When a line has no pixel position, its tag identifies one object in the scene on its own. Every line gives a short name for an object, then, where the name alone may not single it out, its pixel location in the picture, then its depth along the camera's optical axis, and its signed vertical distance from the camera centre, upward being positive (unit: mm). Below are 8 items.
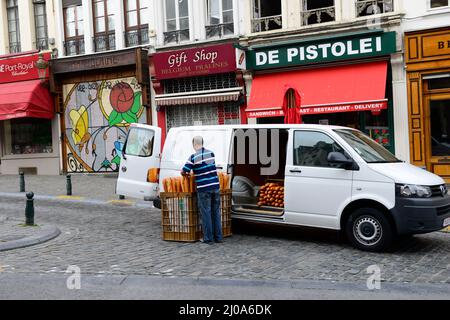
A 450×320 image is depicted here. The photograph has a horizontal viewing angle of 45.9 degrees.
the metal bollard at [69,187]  14953 -971
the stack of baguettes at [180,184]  8281 -579
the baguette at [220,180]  8586 -567
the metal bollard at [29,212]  9555 -1037
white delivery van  7316 -611
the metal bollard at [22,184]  15656 -857
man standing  8031 -503
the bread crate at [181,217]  8273 -1096
